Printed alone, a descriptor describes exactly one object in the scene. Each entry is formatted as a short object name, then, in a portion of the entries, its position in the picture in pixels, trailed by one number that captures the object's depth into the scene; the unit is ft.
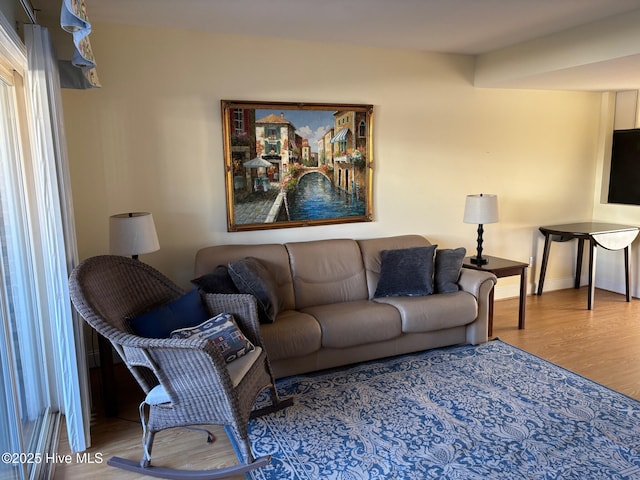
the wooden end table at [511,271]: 13.05
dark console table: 15.08
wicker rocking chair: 6.97
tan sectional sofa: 10.26
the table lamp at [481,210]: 13.56
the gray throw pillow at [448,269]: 12.07
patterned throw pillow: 7.95
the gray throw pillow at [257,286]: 10.12
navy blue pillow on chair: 7.96
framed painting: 12.09
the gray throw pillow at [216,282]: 9.97
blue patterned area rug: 7.37
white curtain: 7.25
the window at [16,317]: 6.15
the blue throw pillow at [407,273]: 11.91
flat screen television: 16.25
